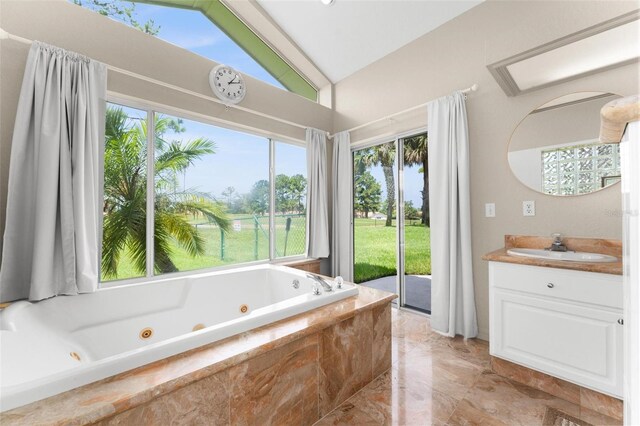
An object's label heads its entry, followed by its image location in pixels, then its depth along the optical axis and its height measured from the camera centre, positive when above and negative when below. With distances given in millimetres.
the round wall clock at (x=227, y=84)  2584 +1319
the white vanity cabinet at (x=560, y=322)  1359 -627
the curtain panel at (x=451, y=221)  2309 -69
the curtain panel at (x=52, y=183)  1640 +210
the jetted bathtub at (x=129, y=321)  955 -608
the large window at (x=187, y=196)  2242 +190
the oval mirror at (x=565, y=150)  1760 +458
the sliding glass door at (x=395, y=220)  2895 -69
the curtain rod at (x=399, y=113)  2288 +1077
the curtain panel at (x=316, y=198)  3424 +213
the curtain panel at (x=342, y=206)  3480 +104
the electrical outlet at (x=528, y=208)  2039 +39
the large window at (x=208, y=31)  2338 +1850
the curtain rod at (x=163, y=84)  1643 +1124
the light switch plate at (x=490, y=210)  2247 +28
